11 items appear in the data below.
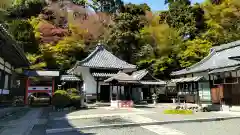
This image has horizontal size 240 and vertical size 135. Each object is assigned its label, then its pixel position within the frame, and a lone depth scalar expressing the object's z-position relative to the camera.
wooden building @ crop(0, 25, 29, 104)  8.05
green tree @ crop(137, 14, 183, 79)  26.01
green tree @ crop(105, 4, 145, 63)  28.29
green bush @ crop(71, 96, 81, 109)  14.39
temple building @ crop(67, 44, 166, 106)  22.04
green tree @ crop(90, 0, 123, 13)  38.72
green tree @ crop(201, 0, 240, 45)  25.11
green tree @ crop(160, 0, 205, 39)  29.31
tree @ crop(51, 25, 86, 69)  26.25
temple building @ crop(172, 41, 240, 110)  13.42
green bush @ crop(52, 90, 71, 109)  13.69
